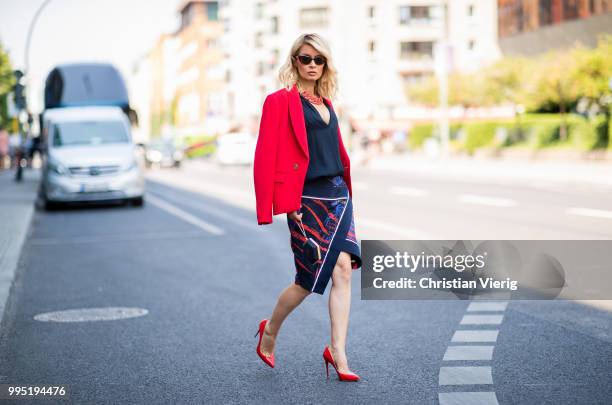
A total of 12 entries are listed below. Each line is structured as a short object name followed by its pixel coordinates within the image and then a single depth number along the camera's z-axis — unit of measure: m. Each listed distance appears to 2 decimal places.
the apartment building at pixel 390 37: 87.31
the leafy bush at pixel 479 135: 47.28
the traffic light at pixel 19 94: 29.30
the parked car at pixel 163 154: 52.88
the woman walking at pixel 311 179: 5.24
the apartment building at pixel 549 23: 50.28
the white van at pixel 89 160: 20.91
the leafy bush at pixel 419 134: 57.73
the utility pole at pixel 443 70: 44.34
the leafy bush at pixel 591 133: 35.34
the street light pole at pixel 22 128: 32.16
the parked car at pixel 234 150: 51.94
